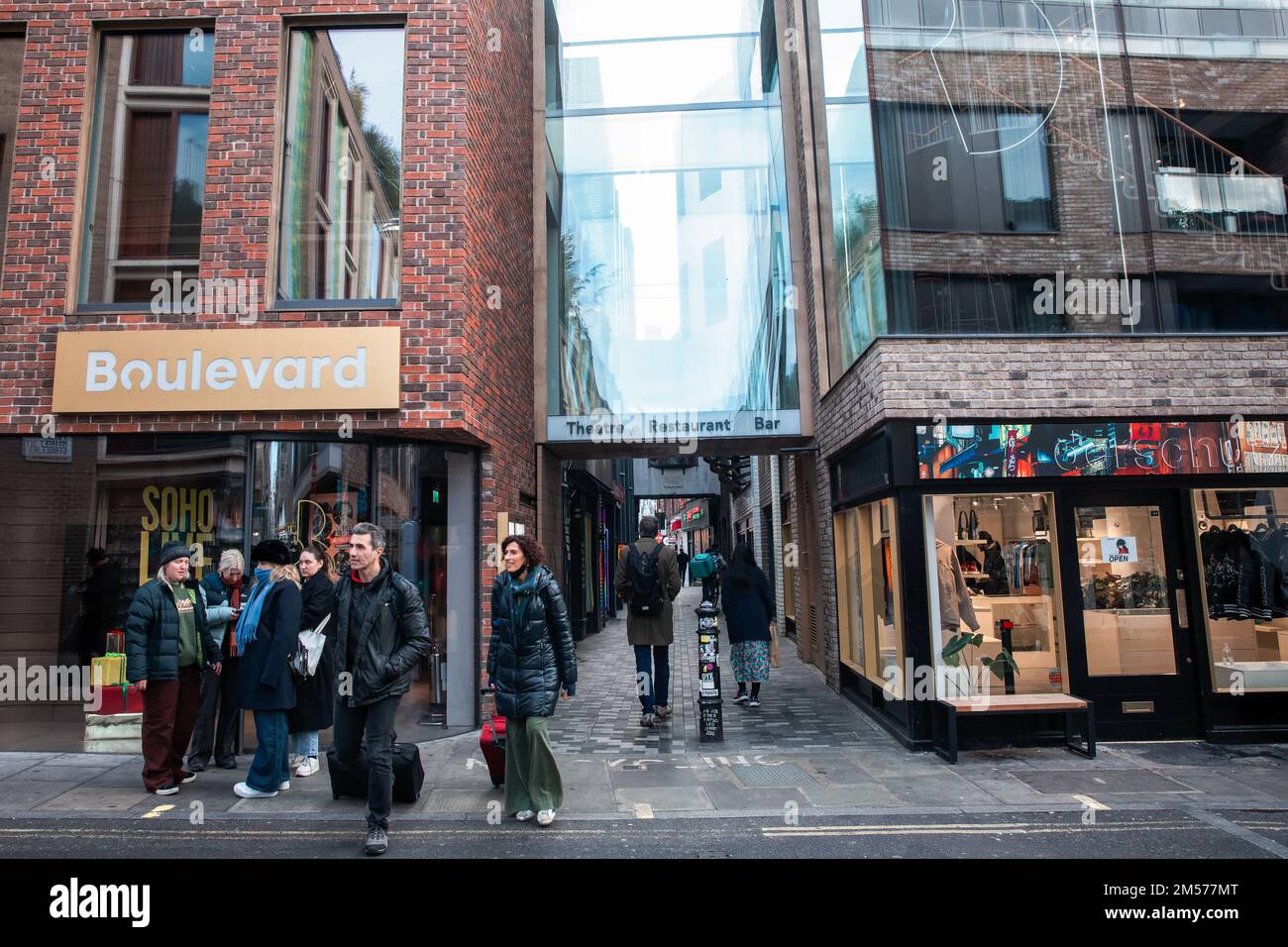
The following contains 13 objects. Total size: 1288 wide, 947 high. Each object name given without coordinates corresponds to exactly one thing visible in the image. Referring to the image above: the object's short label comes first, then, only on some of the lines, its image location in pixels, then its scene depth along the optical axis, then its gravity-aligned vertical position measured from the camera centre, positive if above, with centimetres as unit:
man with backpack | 802 -31
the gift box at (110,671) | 726 -73
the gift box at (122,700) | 721 -100
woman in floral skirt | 898 -53
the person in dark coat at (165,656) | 571 -49
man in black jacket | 461 -39
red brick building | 715 +271
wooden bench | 643 -120
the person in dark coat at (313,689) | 618 -83
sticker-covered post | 727 -113
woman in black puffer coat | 511 -57
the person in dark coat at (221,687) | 651 -83
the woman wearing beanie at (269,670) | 575 -60
